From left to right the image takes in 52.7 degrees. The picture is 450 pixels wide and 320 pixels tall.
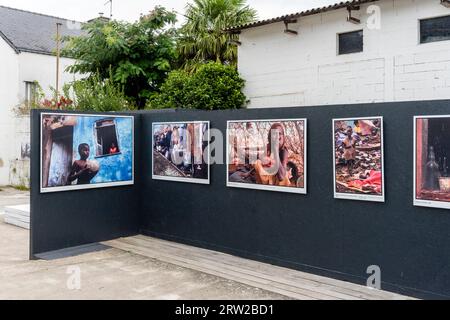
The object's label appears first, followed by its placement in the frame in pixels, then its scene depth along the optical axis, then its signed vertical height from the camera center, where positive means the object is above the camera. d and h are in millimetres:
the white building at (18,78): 15859 +3077
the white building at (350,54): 8469 +2208
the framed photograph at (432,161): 4336 -31
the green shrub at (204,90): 10703 +1642
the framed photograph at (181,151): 6652 +113
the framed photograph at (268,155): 5547 +45
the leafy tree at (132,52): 12711 +3064
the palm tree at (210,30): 15234 +4416
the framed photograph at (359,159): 4848 -11
